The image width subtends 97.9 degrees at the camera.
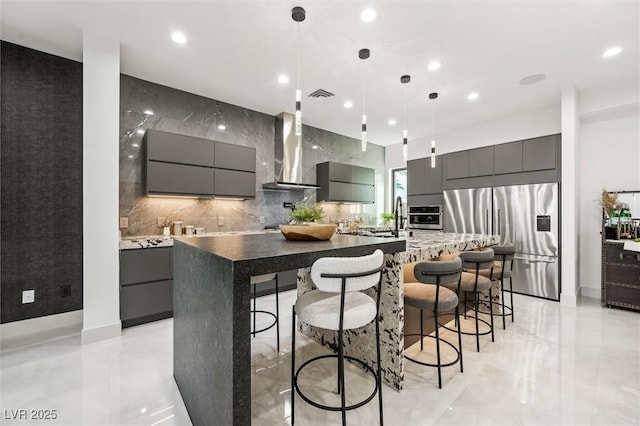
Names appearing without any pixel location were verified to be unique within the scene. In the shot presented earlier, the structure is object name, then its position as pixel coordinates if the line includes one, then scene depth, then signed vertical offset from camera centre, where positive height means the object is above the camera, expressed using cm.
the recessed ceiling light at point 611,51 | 287 +171
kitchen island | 113 -46
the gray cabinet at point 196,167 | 344 +64
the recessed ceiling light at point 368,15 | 234 +171
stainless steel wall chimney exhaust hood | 476 +102
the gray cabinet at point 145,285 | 293 -78
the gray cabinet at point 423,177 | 537 +75
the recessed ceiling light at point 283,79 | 349 +173
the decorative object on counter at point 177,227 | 372 -18
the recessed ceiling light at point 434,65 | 316 +172
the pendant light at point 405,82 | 309 +170
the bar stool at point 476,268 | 223 -44
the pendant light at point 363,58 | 265 +168
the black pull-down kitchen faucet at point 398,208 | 240 +5
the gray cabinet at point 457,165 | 493 +89
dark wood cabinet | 339 -78
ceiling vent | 390 +172
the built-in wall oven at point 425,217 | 530 -6
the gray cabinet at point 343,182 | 541 +64
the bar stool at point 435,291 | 184 -57
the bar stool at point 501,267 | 275 -57
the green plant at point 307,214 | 187 +0
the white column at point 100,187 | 265 +26
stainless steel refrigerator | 393 -18
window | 696 +81
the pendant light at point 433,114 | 332 +170
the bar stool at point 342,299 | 129 -51
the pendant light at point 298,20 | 211 +166
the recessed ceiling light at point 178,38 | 268 +173
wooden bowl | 179 -11
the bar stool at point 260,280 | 240 -60
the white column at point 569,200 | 372 +19
